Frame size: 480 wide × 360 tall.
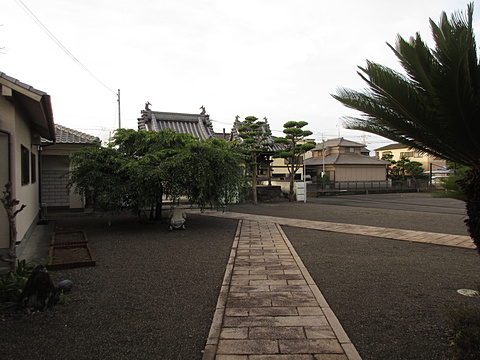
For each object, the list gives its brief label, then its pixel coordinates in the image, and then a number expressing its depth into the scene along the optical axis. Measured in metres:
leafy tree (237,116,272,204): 20.41
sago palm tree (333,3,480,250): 3.06
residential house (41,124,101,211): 13.83
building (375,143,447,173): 46.83
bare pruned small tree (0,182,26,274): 4.29
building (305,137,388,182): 36.12
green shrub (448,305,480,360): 2.71
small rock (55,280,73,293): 4.58
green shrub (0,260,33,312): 3.98
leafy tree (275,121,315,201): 20.44
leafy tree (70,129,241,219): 9.45
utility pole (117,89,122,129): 31.30
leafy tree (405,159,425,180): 36.28
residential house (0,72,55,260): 6.02
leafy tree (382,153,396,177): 38.59
